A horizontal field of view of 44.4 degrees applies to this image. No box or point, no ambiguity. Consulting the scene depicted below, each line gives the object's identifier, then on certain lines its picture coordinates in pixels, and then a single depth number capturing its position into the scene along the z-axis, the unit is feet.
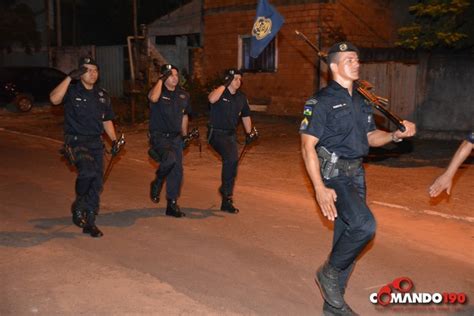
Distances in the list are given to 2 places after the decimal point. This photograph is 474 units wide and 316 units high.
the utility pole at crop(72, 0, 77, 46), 107.65
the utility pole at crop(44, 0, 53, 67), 100.42
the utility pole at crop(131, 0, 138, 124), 56.26
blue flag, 31.14
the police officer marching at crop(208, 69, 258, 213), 24.88
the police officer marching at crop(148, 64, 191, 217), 24.39
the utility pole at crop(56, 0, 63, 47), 98.99
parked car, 72.49
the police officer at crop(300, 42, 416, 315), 13.87
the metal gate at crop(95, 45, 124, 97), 86.58
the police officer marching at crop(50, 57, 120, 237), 21.27
